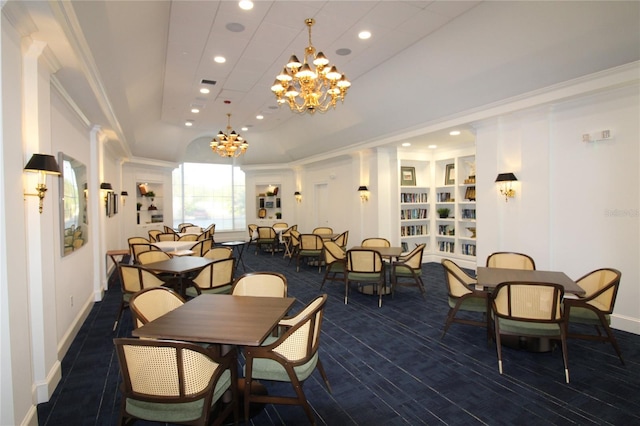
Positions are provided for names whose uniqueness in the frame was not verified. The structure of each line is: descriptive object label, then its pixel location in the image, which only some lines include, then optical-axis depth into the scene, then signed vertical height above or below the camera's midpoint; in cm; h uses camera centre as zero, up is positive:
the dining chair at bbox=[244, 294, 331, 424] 240 -109
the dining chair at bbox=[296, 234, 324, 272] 826 -95
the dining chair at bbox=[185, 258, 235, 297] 455 -95
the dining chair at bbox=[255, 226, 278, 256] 1108 -93
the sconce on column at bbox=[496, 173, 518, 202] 546 +32
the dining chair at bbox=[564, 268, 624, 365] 338 -104
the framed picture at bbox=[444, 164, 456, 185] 895 +77
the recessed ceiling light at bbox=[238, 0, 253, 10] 400 +237
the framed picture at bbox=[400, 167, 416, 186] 930 +78
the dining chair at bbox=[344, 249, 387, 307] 544 -98
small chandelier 900 +168
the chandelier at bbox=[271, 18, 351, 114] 409 +157
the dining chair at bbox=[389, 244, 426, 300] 577 -106
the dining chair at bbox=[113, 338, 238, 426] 197 -100
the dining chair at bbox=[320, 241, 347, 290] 621 -89
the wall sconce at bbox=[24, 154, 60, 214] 262 +33
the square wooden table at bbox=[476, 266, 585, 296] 357 -84
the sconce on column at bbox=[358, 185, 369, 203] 912 +34
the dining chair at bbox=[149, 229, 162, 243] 880 -71
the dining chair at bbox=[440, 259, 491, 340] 387 -106
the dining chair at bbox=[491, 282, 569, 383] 318 -102
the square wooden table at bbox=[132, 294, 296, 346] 226 -84
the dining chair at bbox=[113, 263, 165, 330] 428 -87
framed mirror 401 +7
